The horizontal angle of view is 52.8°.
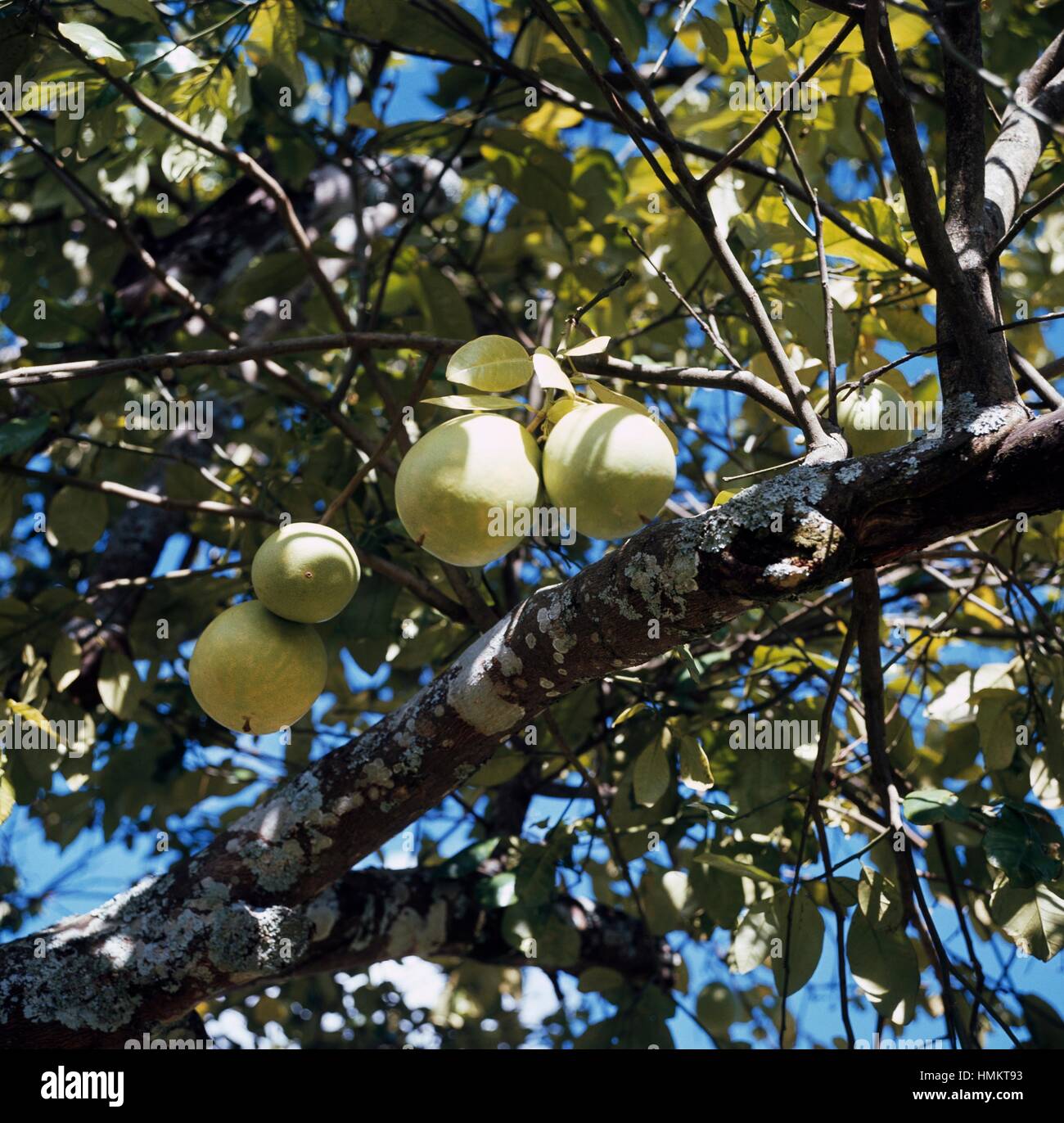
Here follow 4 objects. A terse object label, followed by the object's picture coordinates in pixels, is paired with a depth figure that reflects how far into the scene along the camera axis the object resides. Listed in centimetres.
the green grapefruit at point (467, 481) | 129
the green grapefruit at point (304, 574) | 144
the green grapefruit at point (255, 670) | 145
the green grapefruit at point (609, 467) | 126
